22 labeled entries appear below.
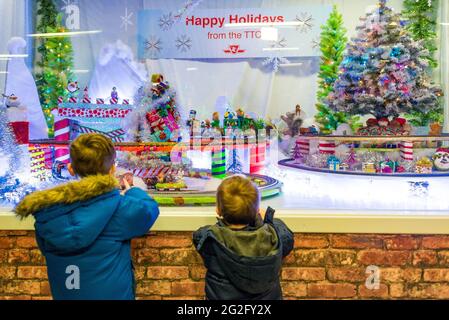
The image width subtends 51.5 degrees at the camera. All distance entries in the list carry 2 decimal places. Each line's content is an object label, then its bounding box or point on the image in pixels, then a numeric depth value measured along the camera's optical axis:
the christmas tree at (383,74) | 3.82
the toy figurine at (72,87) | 3.13
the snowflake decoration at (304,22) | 3.71
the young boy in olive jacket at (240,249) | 1.66
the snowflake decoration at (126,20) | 3.46
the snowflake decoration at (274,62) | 3.67
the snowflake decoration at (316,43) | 3.71
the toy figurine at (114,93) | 3.11
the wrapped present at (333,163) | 3.24
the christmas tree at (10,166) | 2.70
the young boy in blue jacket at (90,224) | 1.68
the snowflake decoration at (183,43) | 3.52
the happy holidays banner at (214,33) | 3.47
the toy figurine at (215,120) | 3.16
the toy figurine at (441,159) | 3.19
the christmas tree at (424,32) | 3.60
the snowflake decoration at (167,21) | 3.46
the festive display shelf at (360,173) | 3.11
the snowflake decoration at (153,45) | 3.51
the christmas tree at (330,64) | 3.71
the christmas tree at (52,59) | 3.10
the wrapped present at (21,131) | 2.90
